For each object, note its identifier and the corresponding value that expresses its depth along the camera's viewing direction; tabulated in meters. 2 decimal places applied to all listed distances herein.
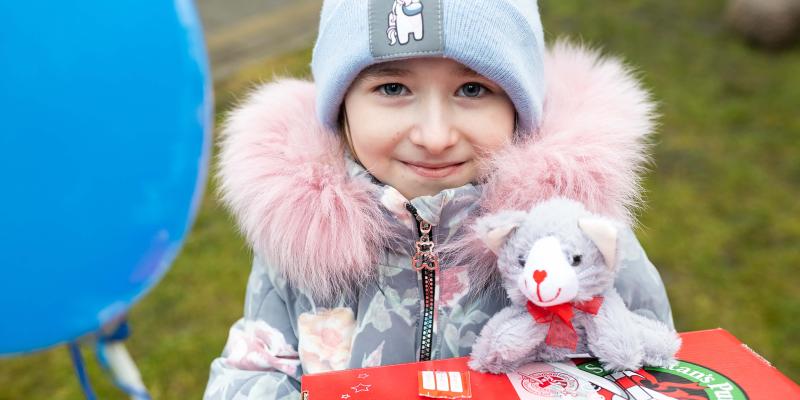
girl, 0.97
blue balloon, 0.44
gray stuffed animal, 0.82
